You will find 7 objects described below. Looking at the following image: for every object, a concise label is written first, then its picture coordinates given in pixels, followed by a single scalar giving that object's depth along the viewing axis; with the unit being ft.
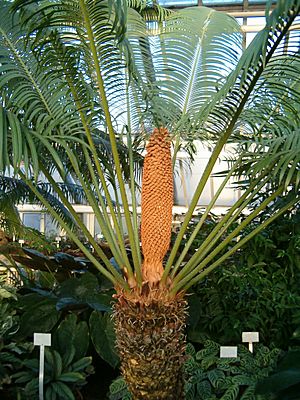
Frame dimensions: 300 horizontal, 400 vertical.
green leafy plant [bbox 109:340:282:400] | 10.85
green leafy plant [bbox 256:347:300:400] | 8.62
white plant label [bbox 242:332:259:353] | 10.97
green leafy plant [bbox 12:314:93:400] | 11.34
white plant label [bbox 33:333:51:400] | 10.75
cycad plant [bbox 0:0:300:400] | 8.71
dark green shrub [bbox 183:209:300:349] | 12.98
